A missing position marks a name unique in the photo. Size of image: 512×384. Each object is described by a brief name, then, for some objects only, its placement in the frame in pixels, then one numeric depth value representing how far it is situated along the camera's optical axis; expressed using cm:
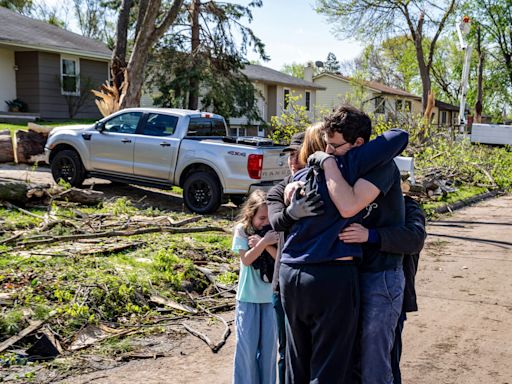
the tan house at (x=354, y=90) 4934
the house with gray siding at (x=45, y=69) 2572
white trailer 2948
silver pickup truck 1176
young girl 411
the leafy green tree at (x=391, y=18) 3130
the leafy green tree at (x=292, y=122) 1723
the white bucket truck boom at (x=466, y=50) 2211
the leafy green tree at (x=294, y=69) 8754
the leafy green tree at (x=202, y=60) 2567
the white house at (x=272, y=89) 3709
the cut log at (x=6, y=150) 1595
